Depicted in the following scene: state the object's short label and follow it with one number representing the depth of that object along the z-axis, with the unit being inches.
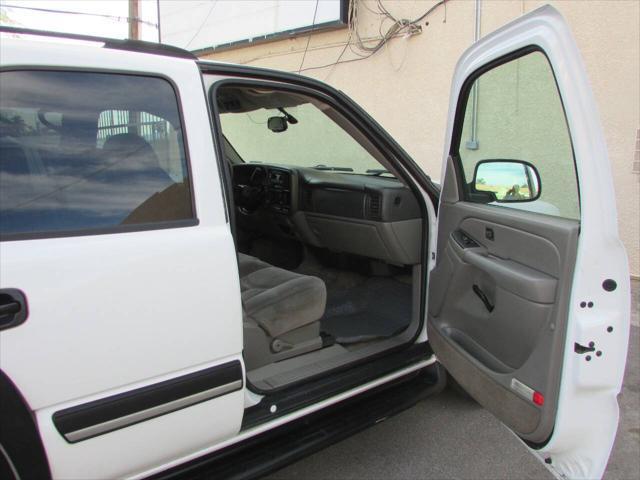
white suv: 54.4
